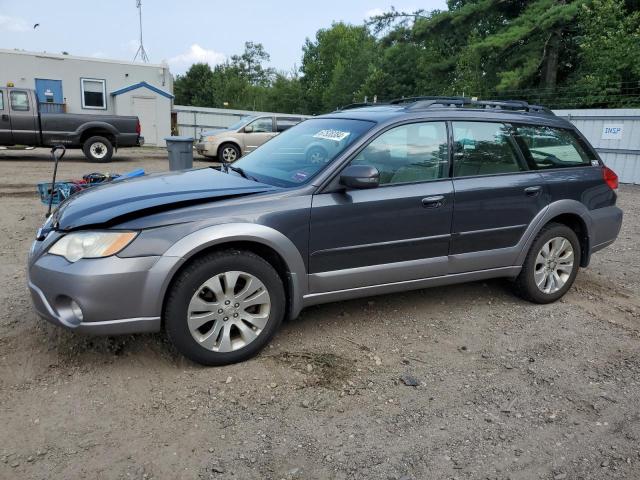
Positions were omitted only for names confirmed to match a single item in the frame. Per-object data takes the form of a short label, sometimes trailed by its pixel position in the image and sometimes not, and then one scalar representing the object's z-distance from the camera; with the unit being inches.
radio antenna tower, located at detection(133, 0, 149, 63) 1330.0
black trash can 339.6
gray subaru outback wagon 118.0
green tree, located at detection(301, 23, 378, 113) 1845.5
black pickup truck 554.3
